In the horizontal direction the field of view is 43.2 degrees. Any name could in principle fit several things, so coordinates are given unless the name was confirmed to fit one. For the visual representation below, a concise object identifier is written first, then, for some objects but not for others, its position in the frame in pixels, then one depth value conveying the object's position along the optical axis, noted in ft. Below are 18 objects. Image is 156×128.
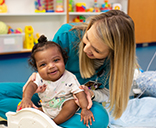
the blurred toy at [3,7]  8.65
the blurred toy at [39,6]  9.39
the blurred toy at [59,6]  9.54
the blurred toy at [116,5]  10.88
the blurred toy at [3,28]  8.32
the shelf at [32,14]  8.53
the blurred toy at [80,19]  10.39
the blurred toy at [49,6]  9.58
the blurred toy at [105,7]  10.73
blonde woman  2.90
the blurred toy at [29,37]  9.13
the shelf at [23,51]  8.85
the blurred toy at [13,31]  8.80
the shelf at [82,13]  9.78
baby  3.10
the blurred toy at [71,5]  10.04
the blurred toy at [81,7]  10.12
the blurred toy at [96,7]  10.62
